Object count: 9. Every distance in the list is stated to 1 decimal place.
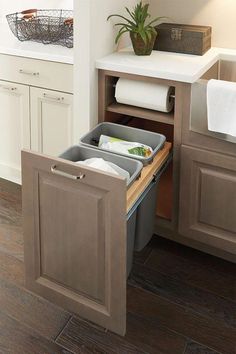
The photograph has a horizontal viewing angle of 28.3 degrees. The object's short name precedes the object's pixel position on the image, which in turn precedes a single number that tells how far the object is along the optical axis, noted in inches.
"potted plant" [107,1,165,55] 85.3
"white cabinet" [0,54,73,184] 93.0
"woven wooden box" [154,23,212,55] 87.2
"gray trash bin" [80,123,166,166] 80.9
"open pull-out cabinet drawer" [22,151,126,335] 62.1
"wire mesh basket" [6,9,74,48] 97.3
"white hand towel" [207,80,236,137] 72.3
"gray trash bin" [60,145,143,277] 72.5
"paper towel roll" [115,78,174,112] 80.8
